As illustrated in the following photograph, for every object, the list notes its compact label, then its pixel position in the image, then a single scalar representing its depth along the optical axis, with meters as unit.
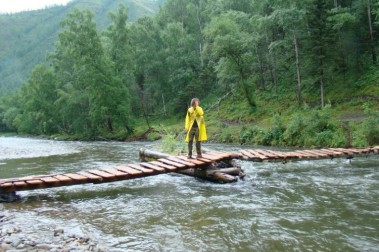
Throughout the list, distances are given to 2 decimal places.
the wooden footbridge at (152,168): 10.89
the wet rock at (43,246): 6.88
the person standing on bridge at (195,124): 13.17
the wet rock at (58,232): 7.66
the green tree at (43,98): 65.12
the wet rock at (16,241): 7.16
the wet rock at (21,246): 7.01
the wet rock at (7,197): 10.98
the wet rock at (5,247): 6.91
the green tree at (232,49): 37.91
